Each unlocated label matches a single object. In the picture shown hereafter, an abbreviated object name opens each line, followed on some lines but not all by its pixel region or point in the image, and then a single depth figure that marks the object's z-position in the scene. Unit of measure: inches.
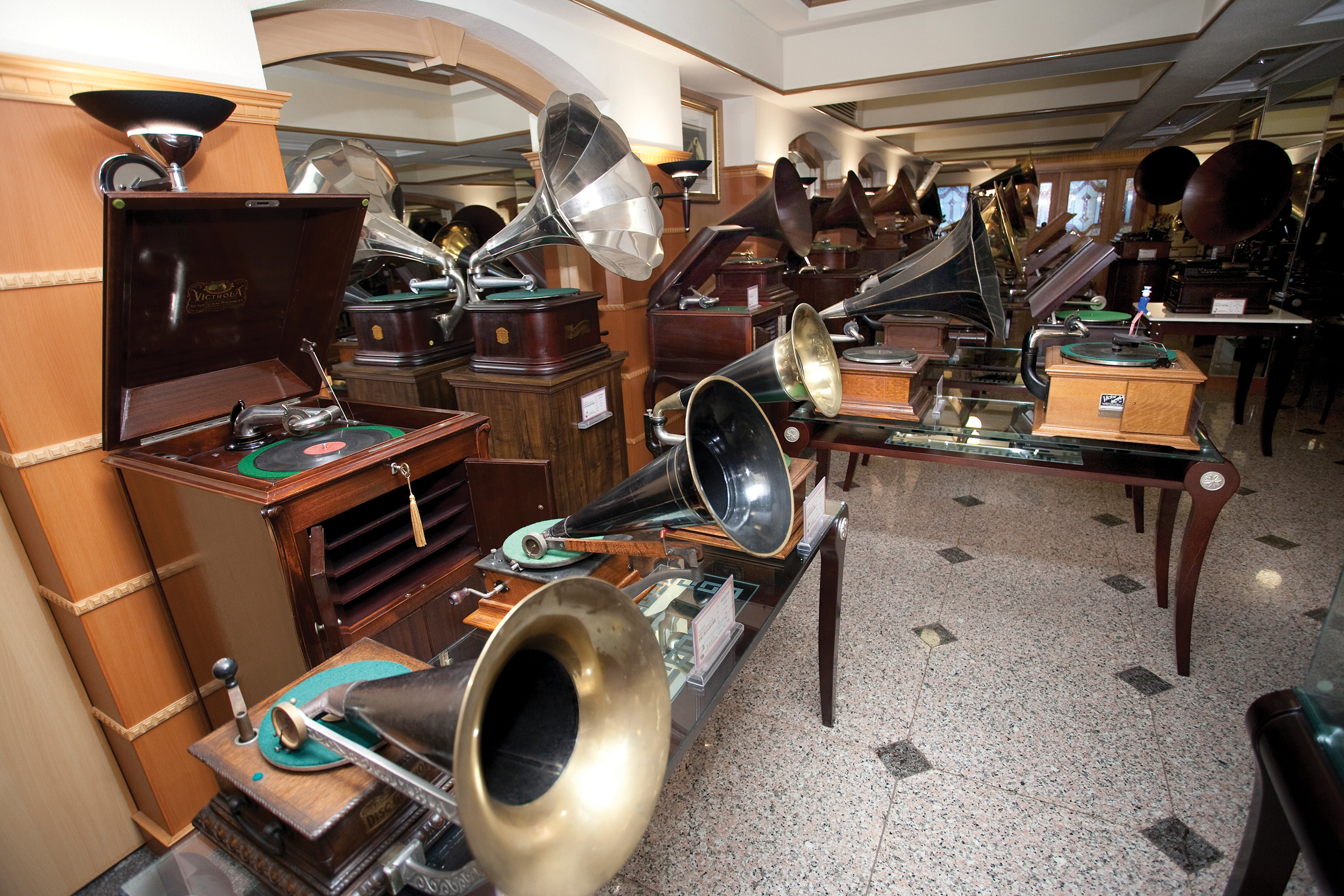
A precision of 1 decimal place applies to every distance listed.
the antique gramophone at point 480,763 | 27.2
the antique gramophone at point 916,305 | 89.9
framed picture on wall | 176.2
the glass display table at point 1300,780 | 32.0
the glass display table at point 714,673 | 32.4
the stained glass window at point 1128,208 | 433.1
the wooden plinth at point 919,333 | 121.7
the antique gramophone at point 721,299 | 126.7
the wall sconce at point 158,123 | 48.6
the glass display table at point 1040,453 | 76.9
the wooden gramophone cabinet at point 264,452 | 50.5
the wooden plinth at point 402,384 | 106.1
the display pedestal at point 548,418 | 100.0
